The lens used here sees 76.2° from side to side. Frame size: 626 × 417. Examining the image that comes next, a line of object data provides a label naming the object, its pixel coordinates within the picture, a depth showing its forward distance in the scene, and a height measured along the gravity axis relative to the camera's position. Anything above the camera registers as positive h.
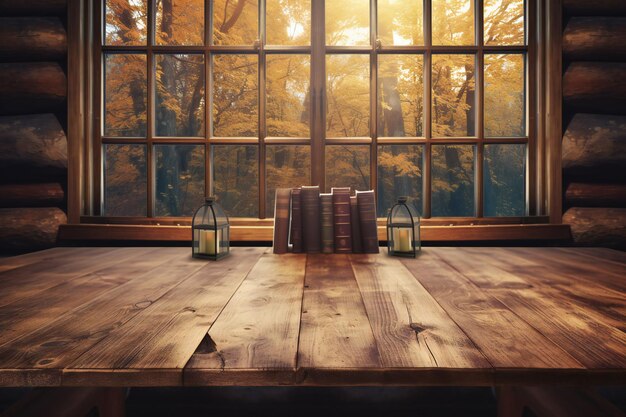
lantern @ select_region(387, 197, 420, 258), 1.69 -0.13
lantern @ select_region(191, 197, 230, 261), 1.64 -0.12
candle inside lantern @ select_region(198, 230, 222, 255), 1.64 -0.15
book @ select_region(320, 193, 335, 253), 1.75 -0.10
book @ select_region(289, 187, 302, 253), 1.77 -0.07
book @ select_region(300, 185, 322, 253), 1.76 -0.07
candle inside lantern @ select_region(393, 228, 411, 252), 1.71 -0.15
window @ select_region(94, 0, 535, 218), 2.25 +0.60
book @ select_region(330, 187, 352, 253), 1.75 -0.08
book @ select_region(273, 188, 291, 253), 1.78 -0.07
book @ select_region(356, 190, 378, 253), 1.76 -0.07
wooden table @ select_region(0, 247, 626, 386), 0.64 -0.25
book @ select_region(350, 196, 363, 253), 1.77 -0.10
